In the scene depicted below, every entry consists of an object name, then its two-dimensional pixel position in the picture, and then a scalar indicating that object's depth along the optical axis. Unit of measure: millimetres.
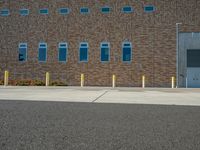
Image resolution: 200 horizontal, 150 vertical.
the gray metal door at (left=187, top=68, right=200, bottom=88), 23781
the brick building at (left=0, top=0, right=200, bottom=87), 23516
